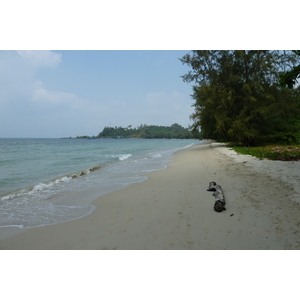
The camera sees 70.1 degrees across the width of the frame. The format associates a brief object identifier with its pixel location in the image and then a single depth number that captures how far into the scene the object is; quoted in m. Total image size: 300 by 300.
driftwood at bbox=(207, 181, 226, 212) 4.63
